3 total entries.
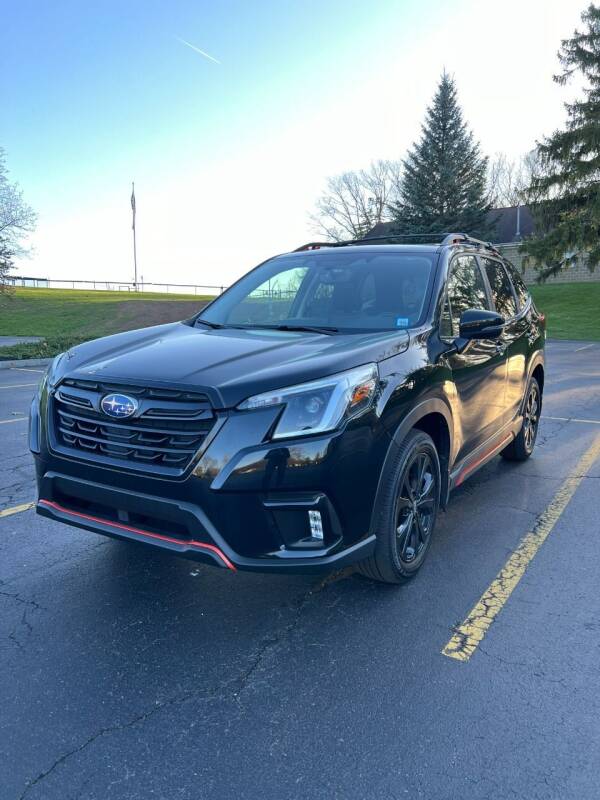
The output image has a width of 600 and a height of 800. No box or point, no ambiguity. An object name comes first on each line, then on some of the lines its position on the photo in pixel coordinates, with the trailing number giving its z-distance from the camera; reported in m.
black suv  2.62
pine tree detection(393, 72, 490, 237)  36.66
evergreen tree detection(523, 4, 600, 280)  30.83
